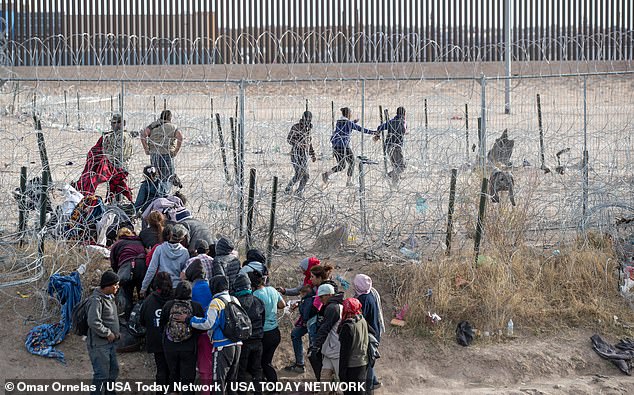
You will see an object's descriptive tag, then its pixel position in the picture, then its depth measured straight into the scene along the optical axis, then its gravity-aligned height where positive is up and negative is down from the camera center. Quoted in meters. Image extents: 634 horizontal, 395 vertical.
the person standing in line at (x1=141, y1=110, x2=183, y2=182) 20.23 +0.44
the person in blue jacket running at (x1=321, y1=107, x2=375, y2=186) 21.16 +0.52
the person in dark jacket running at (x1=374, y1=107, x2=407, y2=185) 20.58 +0.52
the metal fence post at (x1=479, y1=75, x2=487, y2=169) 19.53 +0.47
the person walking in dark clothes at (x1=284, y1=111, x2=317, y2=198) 19.60 +0.35
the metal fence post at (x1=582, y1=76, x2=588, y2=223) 19.28 -0.03
